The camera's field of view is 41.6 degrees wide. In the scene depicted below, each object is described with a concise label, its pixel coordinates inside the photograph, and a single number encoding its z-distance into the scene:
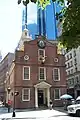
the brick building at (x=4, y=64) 37.40
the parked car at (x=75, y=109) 10.34
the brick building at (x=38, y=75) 16.64
